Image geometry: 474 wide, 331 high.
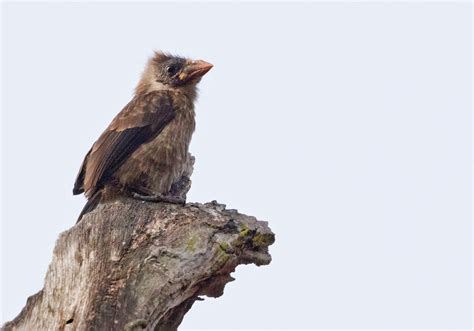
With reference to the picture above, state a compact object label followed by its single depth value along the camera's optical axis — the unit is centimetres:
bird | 1283
